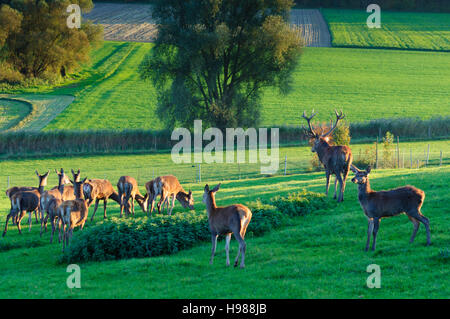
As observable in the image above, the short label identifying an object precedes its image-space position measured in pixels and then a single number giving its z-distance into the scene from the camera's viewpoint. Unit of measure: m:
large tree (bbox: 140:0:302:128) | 52.09
